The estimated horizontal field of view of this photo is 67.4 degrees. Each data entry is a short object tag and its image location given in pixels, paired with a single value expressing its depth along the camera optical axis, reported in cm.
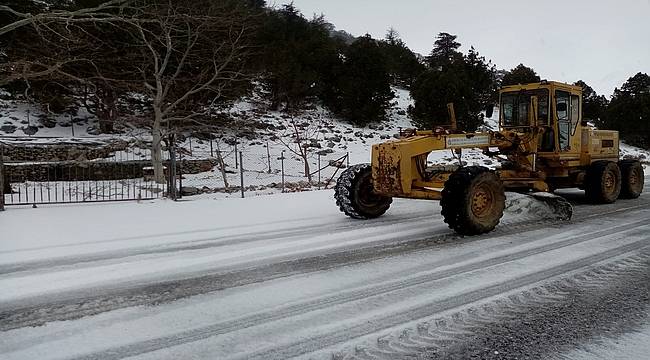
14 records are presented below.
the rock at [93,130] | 2344
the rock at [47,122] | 2350
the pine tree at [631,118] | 3780
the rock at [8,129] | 2143
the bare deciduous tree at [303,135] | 2602
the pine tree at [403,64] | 4306
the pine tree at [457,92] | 2806
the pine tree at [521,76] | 4221
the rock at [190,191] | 1490
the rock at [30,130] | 2191
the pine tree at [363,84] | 3152
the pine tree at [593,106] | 4093
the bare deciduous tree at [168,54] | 1714
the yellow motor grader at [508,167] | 710
